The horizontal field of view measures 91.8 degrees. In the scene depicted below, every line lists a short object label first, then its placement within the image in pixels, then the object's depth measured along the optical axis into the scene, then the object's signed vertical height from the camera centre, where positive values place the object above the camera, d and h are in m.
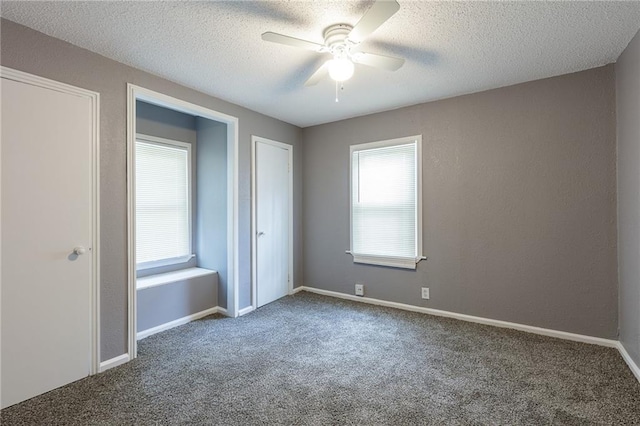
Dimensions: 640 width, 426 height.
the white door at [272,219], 3.87 -0.06
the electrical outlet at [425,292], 3.56 -0.91
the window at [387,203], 3.63 +0.14
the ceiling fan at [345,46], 1.73 +1.07
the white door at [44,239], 1.93 -0.15
